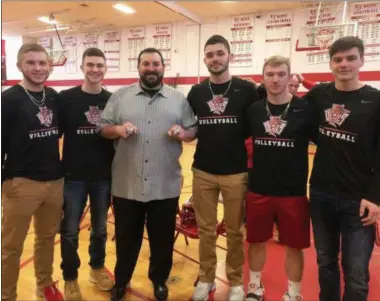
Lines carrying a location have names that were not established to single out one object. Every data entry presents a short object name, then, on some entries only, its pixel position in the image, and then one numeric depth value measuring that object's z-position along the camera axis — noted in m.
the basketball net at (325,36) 8.89
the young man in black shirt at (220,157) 2.80
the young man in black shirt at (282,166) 2.57
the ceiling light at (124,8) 10.22
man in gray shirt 2.74
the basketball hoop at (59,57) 13.45
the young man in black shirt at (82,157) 2.88
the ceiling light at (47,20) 12.08
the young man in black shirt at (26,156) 2.51
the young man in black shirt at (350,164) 2.18
